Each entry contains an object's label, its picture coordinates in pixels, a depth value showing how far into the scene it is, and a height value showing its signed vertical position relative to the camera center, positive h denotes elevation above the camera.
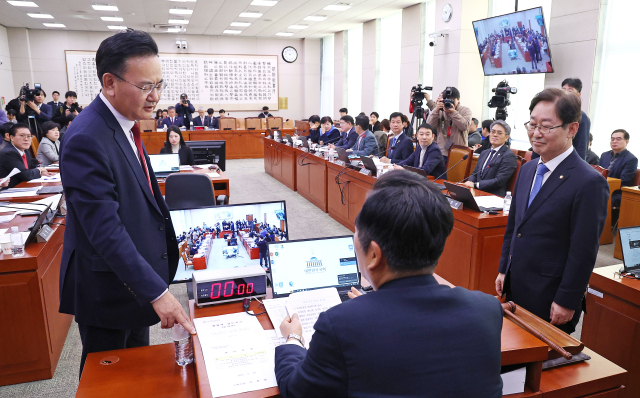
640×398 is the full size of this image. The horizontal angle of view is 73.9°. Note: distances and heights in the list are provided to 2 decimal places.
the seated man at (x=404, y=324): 0.79 -0.40
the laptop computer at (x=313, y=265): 1.66 -0.60
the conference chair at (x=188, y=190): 3.41 -0.63
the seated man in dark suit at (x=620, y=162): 4.61 -0.56
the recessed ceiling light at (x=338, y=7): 8.55 +2.07
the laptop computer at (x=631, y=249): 2.13 -0.69
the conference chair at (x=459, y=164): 4.41 -0.55
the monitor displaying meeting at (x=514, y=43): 5.64 +0.94
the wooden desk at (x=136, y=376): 1.25 -0.81
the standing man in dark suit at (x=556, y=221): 1.67 -0.44
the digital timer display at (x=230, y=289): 1.58 -0.66
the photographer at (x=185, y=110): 10.42 +0.00
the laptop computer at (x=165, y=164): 4.61 -0.57
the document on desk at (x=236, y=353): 1.18 -0.73
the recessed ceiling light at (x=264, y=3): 8.21 +2.07
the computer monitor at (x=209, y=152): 5.37 -0.52
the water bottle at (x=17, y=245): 2.22 -0.69
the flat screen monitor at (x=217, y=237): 1.88 -0.56
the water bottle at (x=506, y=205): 3.03 -0.68
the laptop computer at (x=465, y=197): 3.01 -0.62
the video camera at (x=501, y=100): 5.04 +0.12
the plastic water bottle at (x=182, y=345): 1.34 -0.75
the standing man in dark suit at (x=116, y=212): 1.17 -0.29
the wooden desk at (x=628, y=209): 4.07 -0.94
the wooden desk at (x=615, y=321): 1.99 -1.02
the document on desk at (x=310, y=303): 1.42 -0.67
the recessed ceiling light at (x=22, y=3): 8.21 +2.05
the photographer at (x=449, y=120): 5.18 -0.12
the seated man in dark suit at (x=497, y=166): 3.74 -0.49
